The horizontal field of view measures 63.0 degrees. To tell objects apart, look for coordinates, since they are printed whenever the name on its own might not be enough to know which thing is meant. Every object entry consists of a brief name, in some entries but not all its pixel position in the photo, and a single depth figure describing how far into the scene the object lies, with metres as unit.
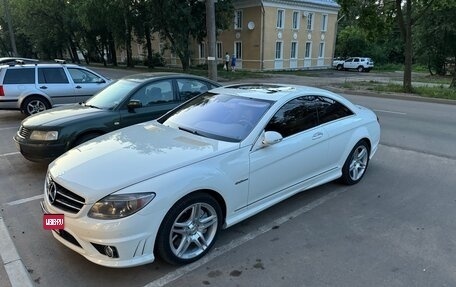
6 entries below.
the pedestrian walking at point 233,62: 35.75
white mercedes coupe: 3.03
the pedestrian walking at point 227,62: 35.25
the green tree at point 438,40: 29.78
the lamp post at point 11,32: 31.08
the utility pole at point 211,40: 14.93
